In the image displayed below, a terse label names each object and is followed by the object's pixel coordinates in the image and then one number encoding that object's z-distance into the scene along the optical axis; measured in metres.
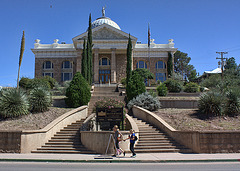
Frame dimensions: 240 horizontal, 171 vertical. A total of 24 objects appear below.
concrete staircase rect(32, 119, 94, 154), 12.33
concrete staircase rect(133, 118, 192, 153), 12.39
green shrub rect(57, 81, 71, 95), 27.89
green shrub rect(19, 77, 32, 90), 31.40
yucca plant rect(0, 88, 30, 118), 15.49
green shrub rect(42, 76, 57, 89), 34.37
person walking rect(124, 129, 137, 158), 10.90
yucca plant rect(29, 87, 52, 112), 17.16
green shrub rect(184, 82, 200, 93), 29.10
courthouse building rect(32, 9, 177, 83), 48.97
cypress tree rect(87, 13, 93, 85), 31.23
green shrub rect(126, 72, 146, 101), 21.98
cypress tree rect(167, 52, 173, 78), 49.35
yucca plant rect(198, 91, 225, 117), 16.85
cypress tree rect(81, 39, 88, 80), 29.97
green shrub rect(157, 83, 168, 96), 25.33
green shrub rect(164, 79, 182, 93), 29.45
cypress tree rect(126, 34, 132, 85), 32.32
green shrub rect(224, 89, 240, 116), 17.34
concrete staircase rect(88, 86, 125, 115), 21.83
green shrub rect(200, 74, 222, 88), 33.22
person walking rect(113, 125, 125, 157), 11.07
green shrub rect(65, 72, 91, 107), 20.34
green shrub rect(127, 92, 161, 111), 19.38
